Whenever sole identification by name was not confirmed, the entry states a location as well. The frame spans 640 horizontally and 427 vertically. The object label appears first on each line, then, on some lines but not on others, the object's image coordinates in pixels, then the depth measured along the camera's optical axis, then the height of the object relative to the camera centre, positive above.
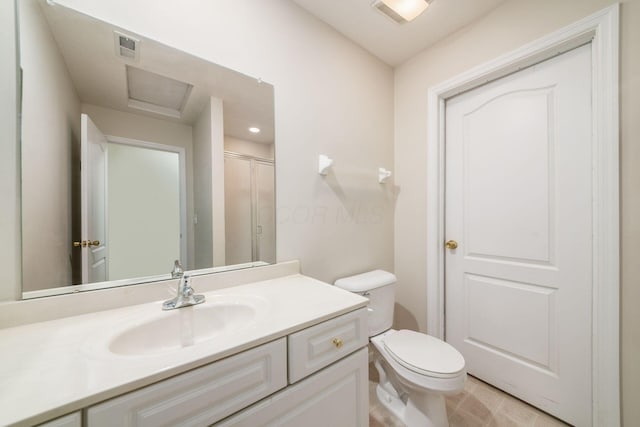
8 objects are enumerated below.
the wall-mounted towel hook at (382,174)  1.82 +0.29
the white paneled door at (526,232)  1.23 -0.13
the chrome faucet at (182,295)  0.90 -0.32
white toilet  1.12 -0.76
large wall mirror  0.81 +0.24
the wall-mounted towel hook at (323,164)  1.43 +0.30
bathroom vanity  0.49 -0.38
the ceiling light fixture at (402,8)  1.34 +1.18
